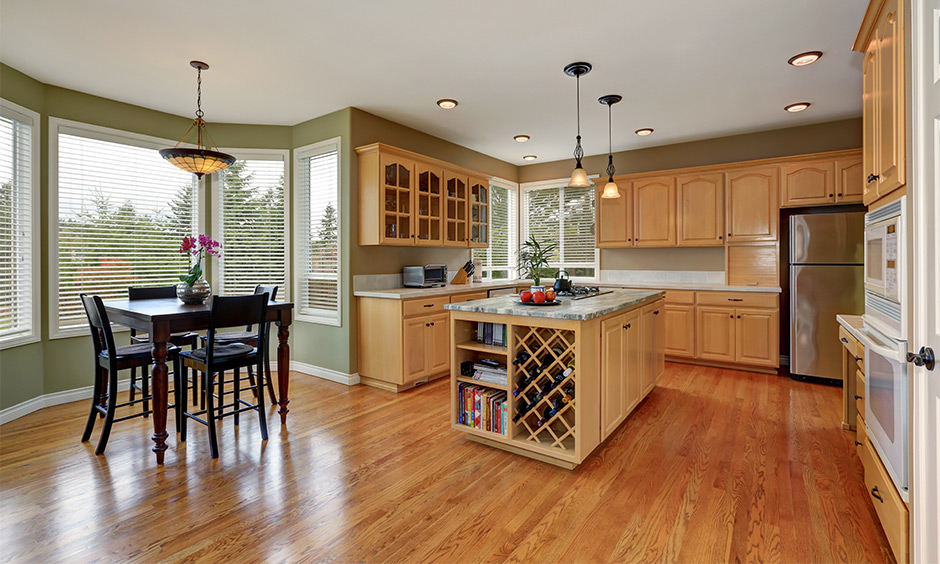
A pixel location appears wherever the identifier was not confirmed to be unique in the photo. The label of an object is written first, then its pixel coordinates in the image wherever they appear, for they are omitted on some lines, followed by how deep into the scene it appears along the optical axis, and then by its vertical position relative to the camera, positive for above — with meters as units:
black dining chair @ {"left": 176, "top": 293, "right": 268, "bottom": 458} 2.72 -0.45
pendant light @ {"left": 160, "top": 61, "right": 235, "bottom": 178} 3.03 +0.87
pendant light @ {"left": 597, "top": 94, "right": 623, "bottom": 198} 3.91 +0.95
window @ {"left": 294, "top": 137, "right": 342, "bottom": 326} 4.46 +0.52
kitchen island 2.55 -0.55
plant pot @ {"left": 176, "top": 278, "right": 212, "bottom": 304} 3.14 -0.05
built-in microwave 1.62 +0.05
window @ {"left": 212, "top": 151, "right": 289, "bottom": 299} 4.62 +0.63
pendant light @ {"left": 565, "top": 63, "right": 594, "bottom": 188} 3.31 +0.88
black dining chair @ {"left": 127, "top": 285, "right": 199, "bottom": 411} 3.46 -0.09
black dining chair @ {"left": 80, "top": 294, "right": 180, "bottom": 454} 2.74 -0.46
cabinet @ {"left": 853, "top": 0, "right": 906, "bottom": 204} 1.72 +0.79
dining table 2.63 -0.24
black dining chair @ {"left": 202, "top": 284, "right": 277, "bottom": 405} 3.39 -0.41
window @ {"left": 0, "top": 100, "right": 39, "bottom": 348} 3.34 +0.44
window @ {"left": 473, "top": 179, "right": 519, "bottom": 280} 6.36 +0.71
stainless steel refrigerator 4.14 -0.02
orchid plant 3.19 +0.27
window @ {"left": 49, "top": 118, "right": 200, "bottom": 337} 3.72 +0.62
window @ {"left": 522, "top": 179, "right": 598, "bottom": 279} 6.22 +0.86
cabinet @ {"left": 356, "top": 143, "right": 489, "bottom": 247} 4.24 +0.86
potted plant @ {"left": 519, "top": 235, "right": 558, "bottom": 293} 6.44 +0.41
